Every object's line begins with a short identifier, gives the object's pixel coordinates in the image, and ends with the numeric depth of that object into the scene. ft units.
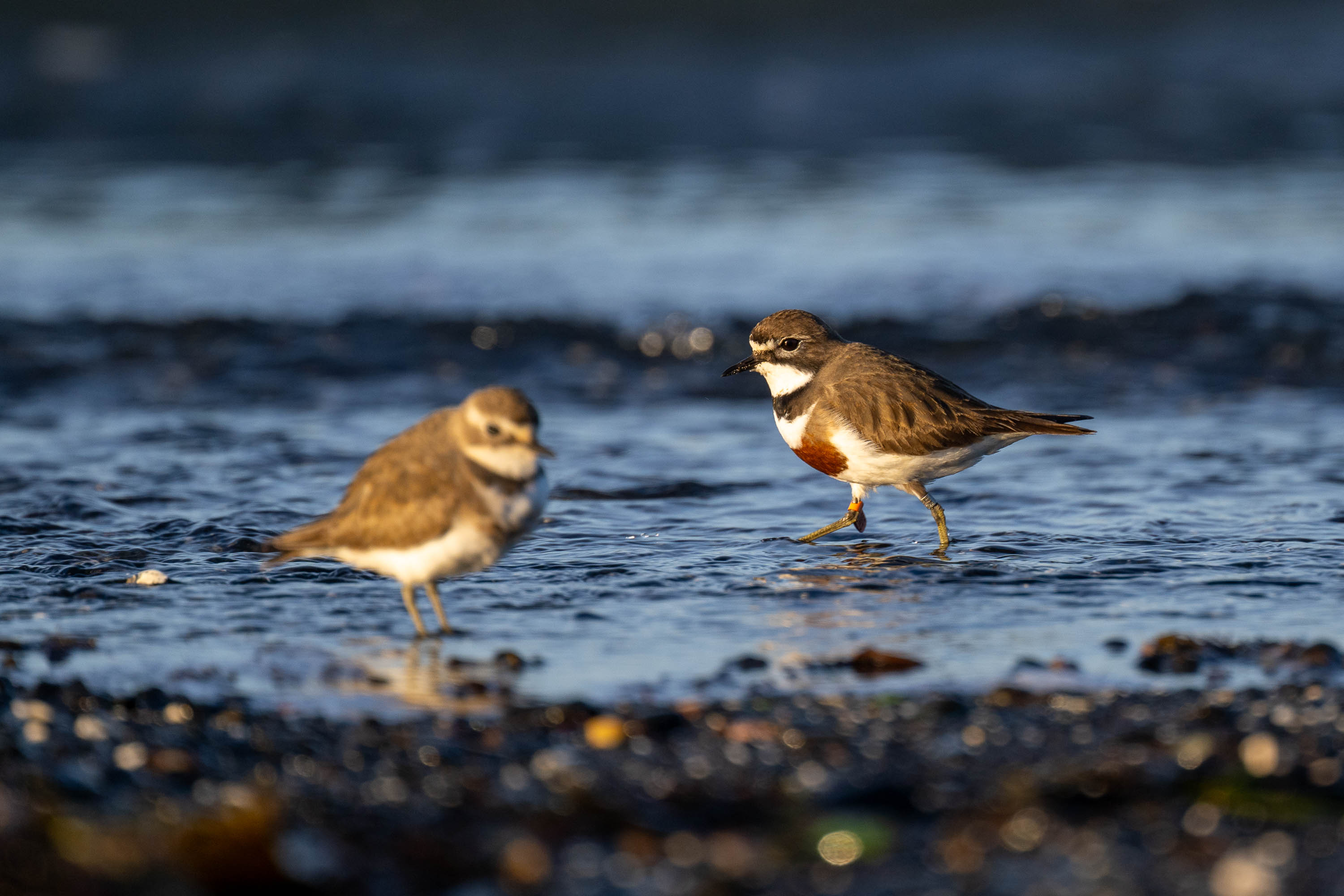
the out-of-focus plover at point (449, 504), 36.73
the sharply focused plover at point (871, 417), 49.49
